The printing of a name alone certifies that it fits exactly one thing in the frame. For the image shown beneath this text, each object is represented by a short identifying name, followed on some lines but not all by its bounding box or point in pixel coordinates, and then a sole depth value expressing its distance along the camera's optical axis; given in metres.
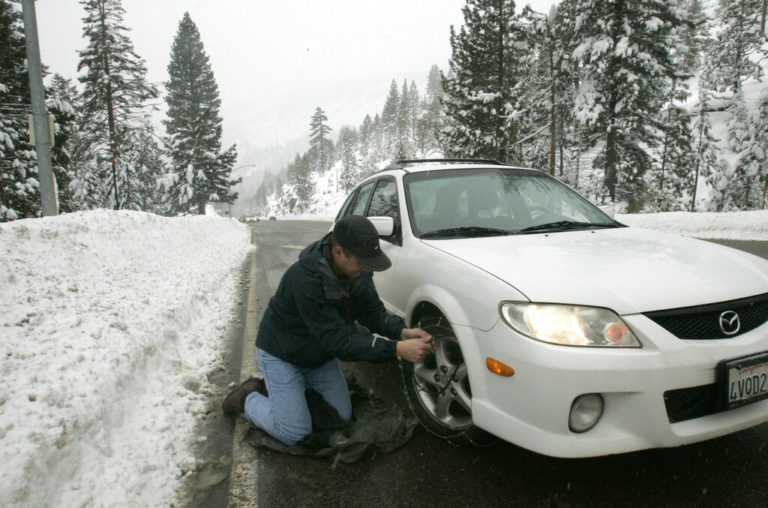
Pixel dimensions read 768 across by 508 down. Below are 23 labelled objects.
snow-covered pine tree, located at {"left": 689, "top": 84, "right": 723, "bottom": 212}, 34.09
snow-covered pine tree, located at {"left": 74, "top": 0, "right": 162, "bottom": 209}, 23.58
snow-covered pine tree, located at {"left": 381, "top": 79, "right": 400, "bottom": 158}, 84.62
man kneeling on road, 2.40
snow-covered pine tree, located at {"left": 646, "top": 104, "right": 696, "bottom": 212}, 20.96
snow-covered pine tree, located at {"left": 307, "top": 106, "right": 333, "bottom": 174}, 90.31
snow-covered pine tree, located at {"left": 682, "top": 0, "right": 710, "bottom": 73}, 51.75
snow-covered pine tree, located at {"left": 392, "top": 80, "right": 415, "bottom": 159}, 78.63
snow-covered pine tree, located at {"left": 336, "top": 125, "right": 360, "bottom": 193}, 77.56
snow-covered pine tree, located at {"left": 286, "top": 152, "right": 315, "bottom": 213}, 85.12
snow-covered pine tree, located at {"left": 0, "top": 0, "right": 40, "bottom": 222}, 16.08
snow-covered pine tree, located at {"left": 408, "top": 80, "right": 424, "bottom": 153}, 86.69
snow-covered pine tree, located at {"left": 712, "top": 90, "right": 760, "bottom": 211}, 29.36
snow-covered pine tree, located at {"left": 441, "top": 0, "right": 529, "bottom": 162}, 20.80
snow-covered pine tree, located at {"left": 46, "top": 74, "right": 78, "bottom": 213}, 17.09
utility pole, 7.34
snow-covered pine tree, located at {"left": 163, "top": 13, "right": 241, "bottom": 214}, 33.09
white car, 1.78
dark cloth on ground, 2.47
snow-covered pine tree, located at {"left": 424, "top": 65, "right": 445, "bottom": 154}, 71.44
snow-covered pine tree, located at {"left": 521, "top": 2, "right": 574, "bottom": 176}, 19.48
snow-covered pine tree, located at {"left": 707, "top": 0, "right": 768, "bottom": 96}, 39.06
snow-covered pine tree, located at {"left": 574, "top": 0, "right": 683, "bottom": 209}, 16.75
